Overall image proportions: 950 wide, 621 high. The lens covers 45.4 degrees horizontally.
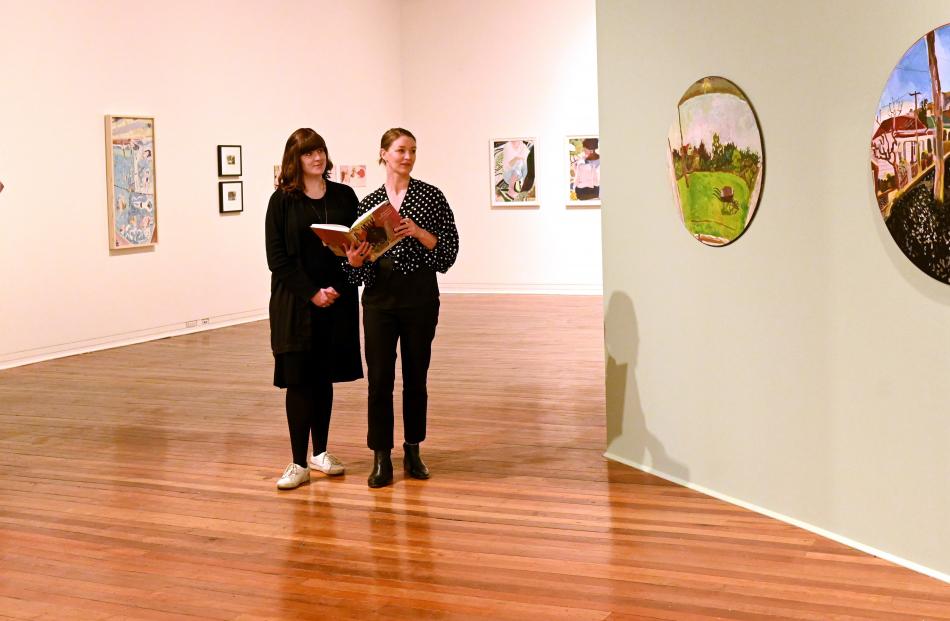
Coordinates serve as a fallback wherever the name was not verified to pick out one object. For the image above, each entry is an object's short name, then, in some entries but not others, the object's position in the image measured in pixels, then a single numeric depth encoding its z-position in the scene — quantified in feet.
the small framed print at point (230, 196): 44.86
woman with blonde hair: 18.80
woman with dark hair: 18.89
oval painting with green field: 16.83
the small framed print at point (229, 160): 44.80
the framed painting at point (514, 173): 55.47
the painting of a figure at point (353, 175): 53.57
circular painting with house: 13.28
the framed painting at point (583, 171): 54.19
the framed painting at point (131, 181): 39.34
